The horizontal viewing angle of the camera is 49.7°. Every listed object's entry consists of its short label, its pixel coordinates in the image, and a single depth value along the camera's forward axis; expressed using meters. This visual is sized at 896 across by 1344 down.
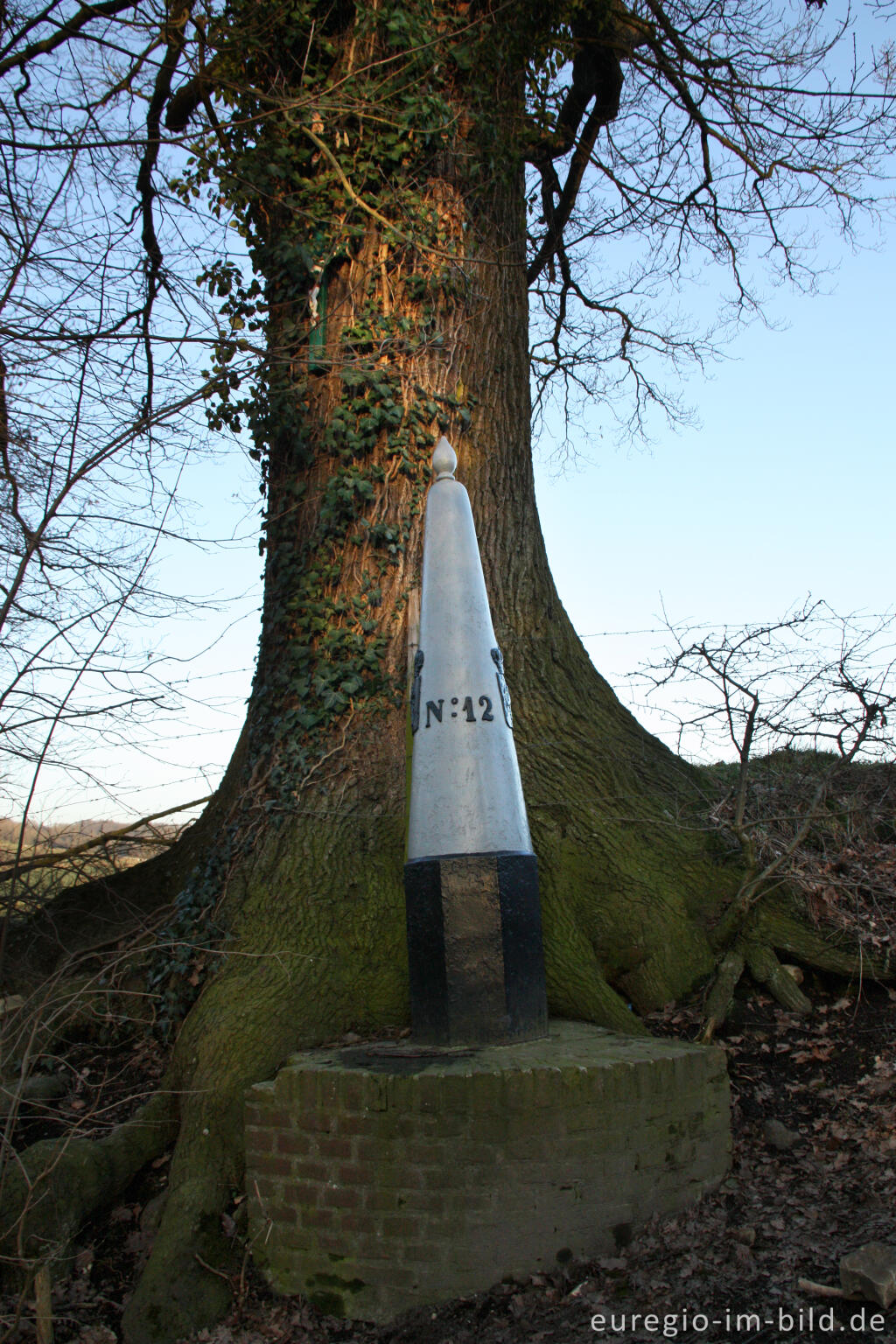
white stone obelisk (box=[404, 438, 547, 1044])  4.18
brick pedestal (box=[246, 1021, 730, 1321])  3.69
